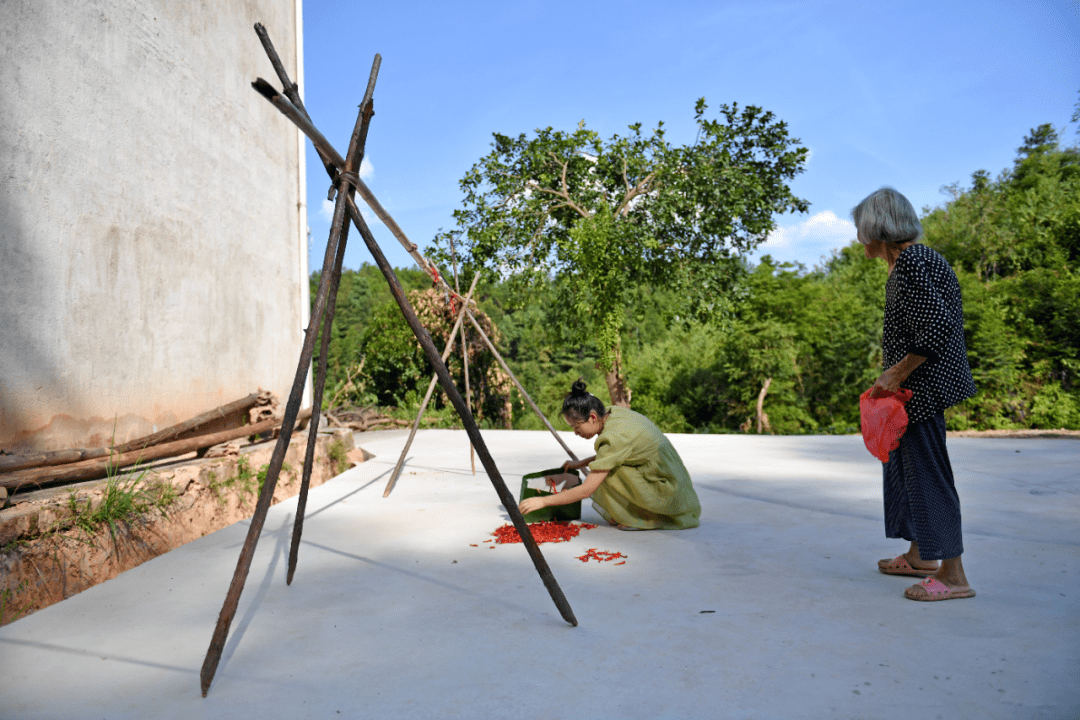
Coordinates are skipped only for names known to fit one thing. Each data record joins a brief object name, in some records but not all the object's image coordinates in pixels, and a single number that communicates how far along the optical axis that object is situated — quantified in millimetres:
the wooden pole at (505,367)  4491
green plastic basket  3350
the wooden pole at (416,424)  4406
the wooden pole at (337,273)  2244
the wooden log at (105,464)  2549
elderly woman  2088
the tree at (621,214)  9898
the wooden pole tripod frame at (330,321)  1774
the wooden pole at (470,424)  2006
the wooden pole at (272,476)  1641
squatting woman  3035
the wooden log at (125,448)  2598
